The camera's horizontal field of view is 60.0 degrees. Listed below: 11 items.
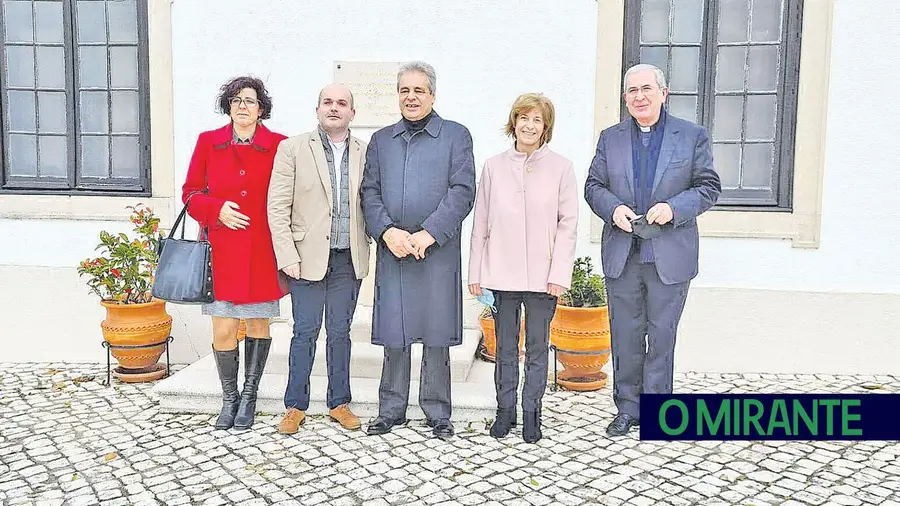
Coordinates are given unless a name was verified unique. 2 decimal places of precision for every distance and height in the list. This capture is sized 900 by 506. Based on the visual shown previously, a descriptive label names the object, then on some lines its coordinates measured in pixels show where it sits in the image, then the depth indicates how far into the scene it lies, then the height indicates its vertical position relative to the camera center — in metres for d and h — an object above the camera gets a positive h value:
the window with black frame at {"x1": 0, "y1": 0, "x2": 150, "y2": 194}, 6.44 +0.83
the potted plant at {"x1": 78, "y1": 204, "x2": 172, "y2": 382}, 5.69 -0.78
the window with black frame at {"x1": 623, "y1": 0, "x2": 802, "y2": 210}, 6.02 +1.08
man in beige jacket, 4.31 -0.15
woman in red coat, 4.36 +0.02
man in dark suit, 4.29 -0.04
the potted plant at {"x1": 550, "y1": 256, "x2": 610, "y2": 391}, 5.44 -0.85
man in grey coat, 4.22 -0.06
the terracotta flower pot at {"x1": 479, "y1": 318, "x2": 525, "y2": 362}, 5.86 -1.00
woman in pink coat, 4.19 -0.16
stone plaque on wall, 6.03 +0.89
